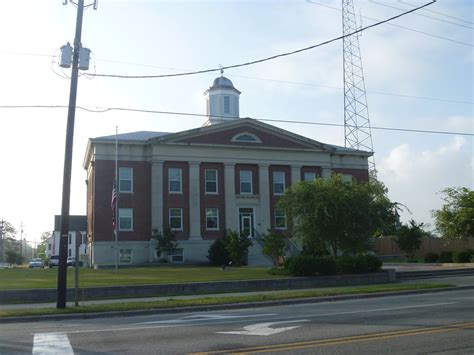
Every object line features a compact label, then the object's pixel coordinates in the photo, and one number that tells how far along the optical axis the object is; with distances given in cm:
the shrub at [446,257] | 4069
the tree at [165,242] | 4262
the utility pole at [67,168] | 1688
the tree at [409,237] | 4438
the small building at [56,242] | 5546
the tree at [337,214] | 2811
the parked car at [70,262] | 5788
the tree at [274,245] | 3038
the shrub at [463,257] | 3919
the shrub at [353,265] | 2770
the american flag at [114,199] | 3400
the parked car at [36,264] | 6986
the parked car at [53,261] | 6061
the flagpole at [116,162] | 4224
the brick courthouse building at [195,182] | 4412
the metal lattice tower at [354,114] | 5577
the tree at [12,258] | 8594
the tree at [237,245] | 3659
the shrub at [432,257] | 4203
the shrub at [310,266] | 2617
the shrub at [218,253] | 4253
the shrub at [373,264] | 2798
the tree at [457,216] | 3900
